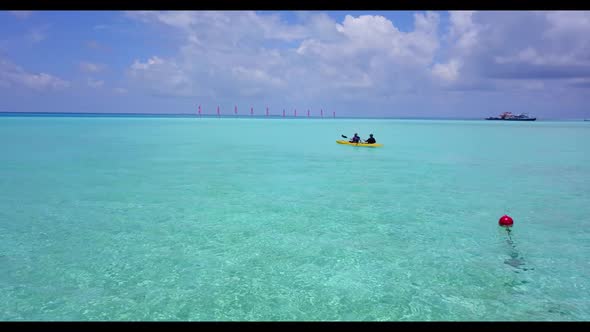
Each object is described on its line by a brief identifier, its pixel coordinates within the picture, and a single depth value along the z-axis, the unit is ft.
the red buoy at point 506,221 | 31.50
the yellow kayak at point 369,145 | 98.17
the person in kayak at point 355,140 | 98.91
